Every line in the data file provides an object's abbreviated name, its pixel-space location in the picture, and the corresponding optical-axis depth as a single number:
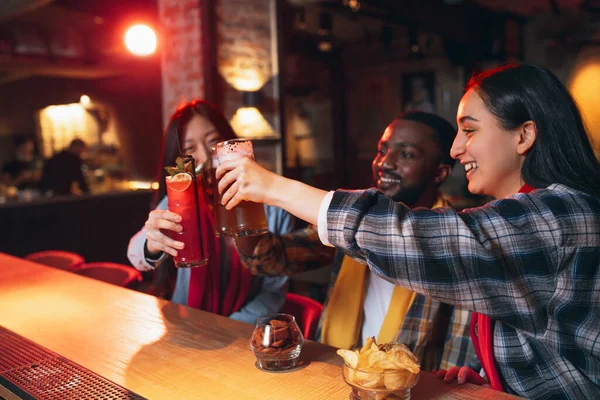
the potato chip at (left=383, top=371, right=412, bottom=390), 1.06
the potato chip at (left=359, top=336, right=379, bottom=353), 1.16
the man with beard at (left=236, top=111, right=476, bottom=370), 1.87
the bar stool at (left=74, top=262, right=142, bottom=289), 2.83
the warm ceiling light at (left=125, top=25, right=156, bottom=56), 5.23
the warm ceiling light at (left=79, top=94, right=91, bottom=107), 9.68
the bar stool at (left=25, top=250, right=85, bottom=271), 3.05
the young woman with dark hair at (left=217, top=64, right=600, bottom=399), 1.14
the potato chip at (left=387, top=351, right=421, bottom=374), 1.08
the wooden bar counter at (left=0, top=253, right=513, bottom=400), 1.23
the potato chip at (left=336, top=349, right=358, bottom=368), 1.10
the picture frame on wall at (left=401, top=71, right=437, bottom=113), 9.05
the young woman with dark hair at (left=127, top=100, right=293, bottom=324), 2.18
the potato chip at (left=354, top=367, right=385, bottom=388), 1.06
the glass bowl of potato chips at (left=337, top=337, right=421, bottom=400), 1.06
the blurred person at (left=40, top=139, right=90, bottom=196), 7.22
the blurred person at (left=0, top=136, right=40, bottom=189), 8.30
